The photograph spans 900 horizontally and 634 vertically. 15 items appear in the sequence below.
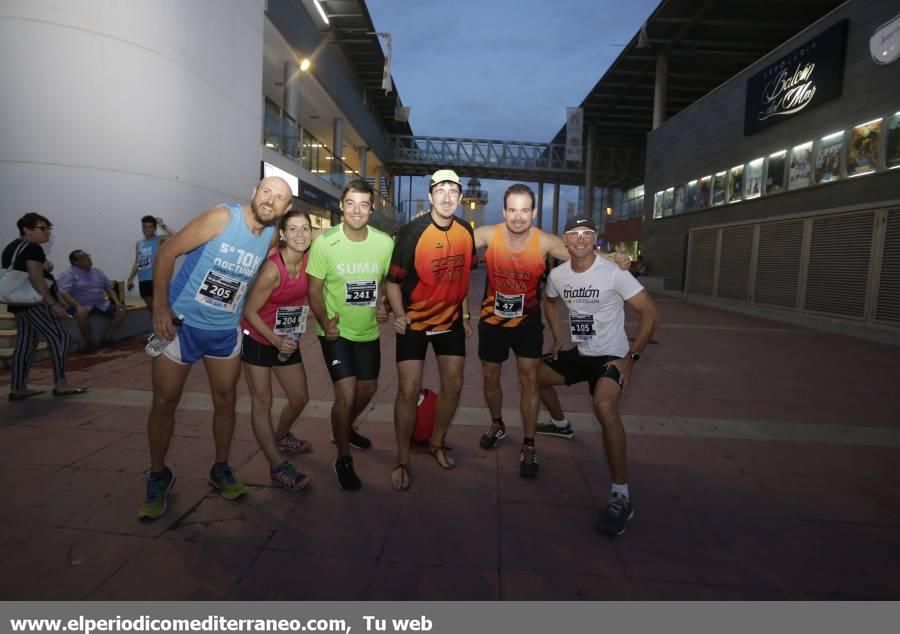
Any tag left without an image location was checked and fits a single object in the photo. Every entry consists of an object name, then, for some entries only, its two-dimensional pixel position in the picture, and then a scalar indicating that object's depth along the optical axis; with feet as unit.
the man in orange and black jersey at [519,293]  12.06
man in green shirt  11.12
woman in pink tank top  10.84
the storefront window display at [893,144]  36.60
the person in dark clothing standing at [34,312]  16.85
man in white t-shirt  10.19
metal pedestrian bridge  128.06
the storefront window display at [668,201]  75.77
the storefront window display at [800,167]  46.47
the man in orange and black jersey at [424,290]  11.56
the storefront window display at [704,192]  65.31
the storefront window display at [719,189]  61.82
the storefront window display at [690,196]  69.26
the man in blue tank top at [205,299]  9.57
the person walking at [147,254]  25.81
